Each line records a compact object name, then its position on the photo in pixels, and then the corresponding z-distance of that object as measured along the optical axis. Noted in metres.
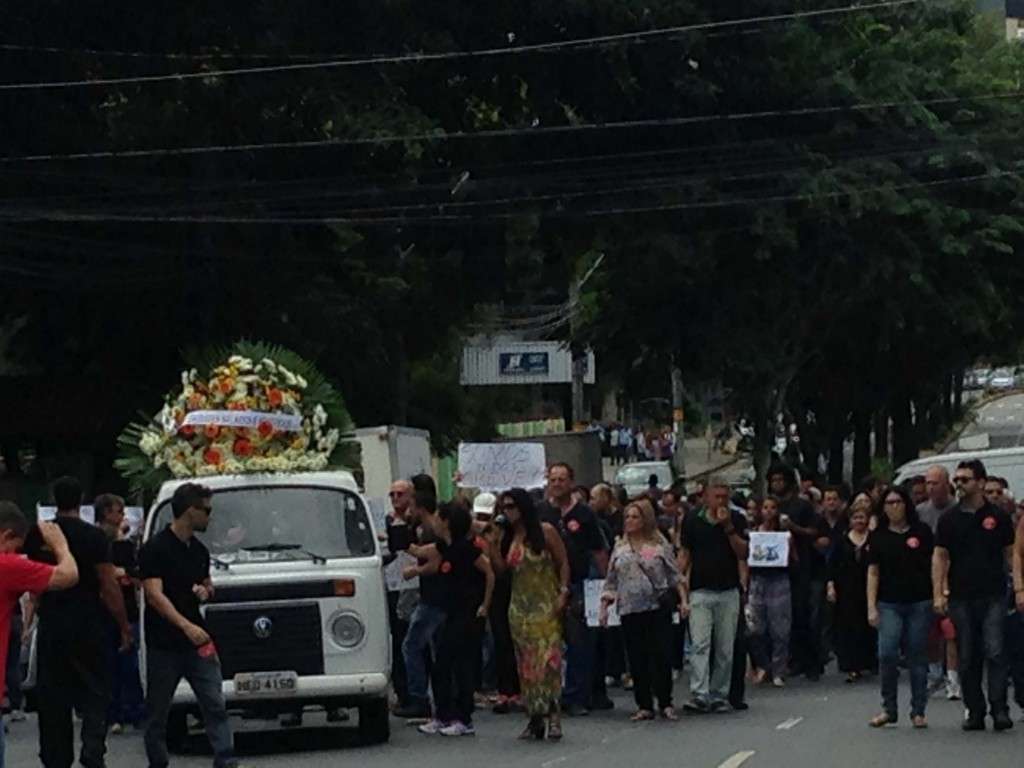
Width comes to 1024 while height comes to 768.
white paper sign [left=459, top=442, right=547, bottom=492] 26.64
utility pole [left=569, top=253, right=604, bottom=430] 47.06
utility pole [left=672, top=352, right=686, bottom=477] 56.50
